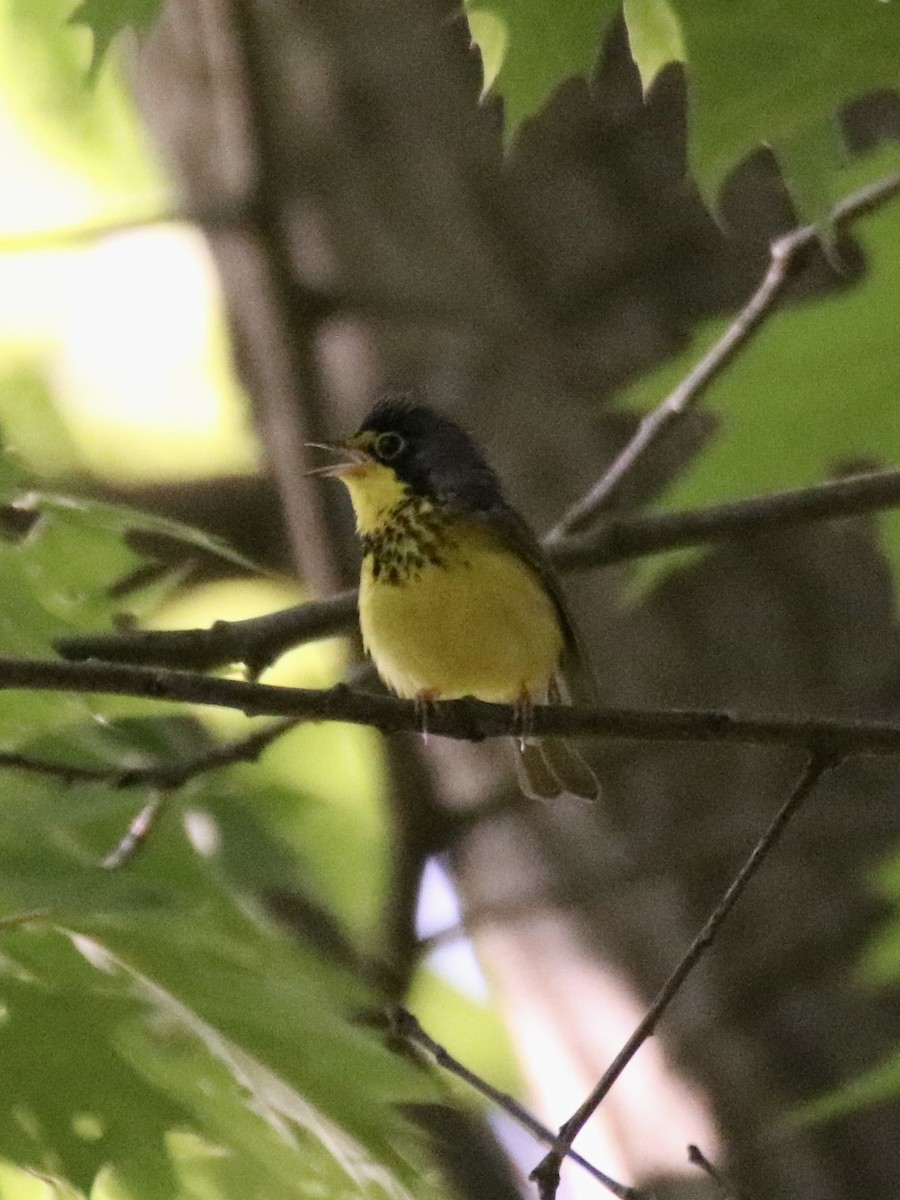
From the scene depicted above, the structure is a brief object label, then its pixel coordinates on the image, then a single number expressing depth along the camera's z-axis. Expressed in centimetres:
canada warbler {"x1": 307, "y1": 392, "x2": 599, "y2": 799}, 654
